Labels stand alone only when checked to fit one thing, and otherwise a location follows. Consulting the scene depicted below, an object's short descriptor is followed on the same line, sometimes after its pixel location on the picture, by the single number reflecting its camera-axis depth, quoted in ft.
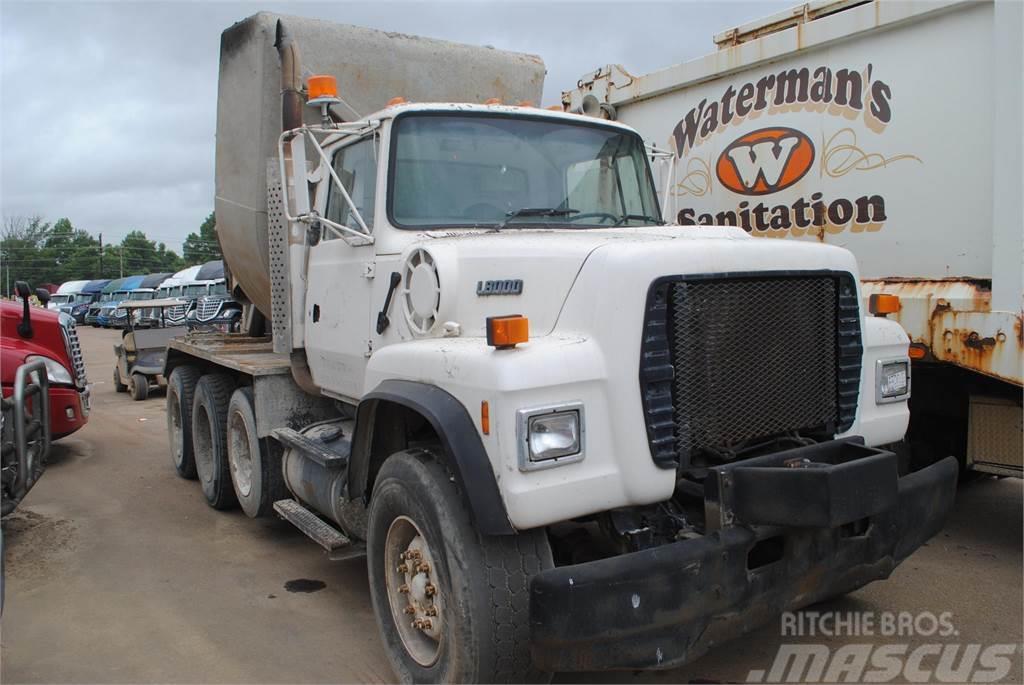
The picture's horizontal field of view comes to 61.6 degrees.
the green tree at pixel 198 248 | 271.39
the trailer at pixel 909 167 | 15.16
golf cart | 43.04
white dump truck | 9.59
